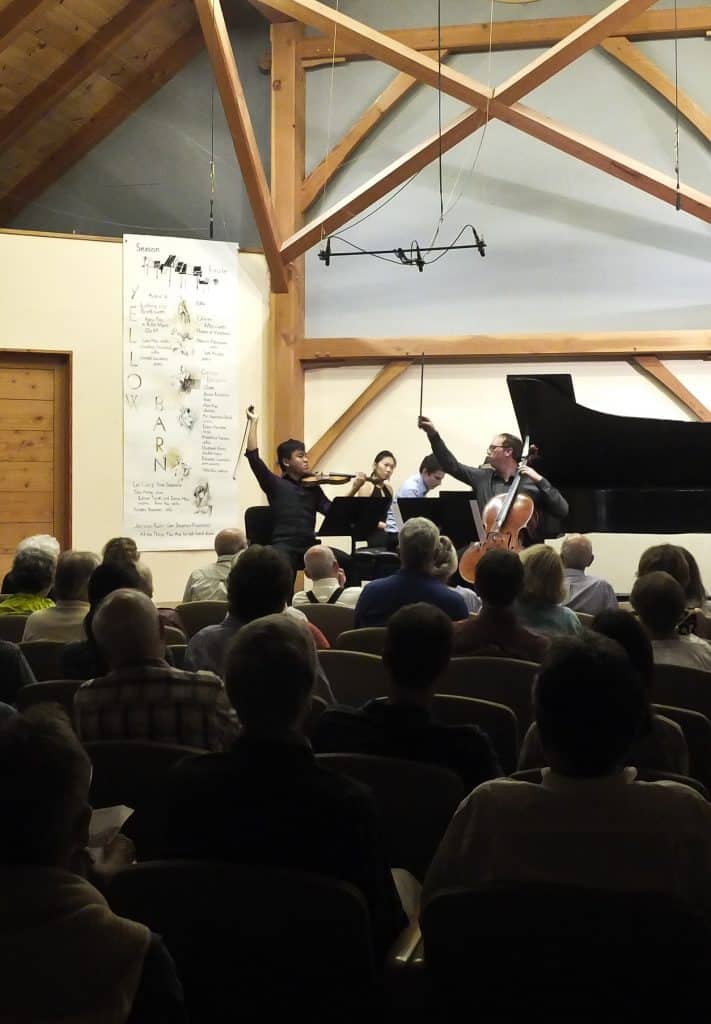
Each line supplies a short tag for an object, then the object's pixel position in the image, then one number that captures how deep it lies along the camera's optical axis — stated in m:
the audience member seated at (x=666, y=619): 3.29
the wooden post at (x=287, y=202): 9.42
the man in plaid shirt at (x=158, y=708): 2.57
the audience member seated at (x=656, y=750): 2.40
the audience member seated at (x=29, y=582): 4.42
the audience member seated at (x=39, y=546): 4.43
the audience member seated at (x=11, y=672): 3.12
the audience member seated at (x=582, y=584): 4.75
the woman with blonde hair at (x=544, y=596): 3.78
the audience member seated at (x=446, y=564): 4.67
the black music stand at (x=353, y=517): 7.32
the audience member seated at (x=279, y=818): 1.78
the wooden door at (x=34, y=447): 8.73
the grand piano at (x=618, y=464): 6.48
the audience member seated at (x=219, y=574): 5.35
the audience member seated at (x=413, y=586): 4.04
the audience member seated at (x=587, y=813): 1.69
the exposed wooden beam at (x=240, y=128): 7.53
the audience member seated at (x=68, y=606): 3.95
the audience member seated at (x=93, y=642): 3.32
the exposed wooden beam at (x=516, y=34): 8.92
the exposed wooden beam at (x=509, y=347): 9.01
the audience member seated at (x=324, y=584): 4.94
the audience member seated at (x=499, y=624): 3.42
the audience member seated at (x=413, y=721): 2.29
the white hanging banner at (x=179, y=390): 8.91
